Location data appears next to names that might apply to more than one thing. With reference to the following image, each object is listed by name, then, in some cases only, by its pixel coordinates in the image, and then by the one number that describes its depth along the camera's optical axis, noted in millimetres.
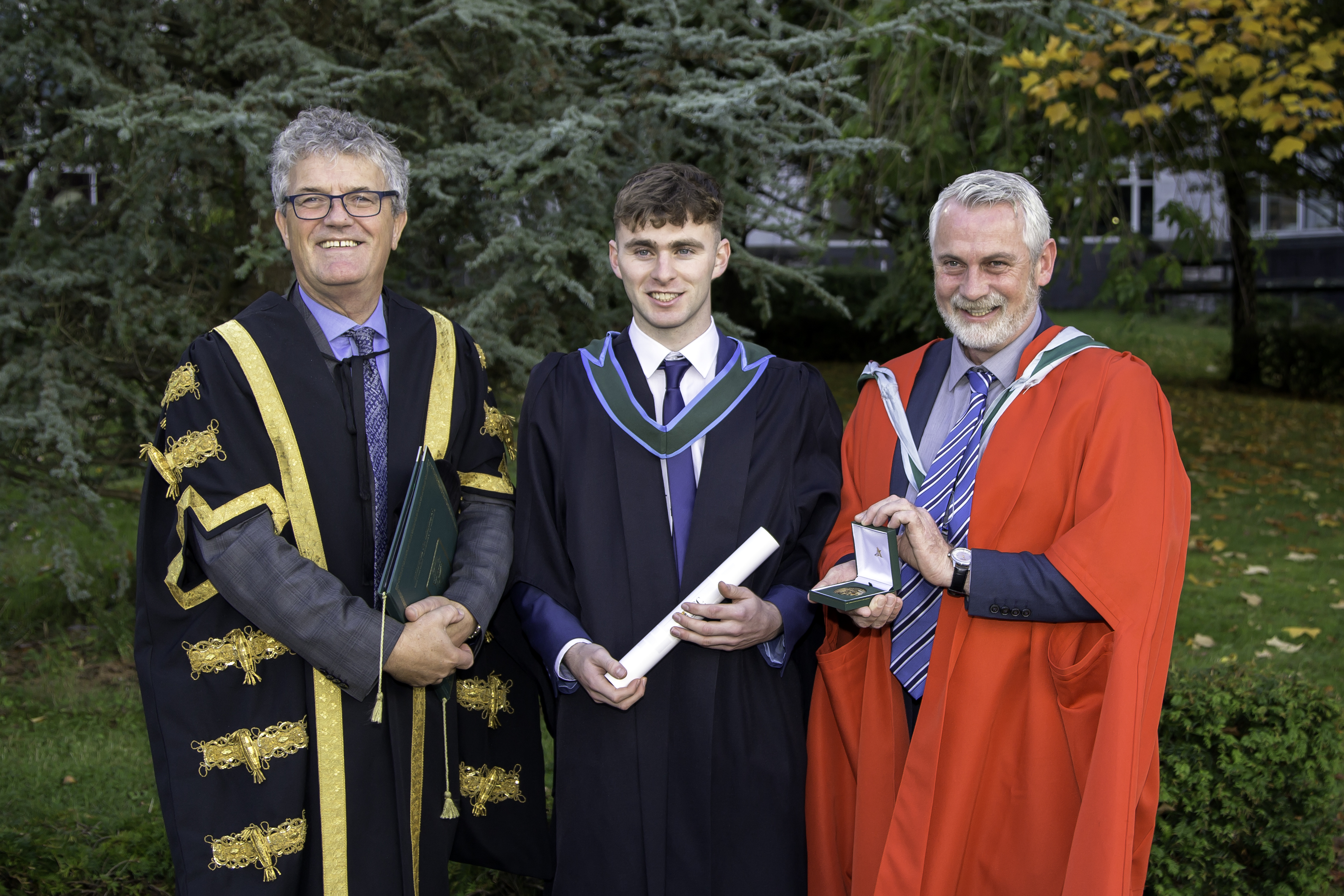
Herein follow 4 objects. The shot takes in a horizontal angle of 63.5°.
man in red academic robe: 2385
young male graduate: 2582
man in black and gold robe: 2445
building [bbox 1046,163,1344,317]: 23188
